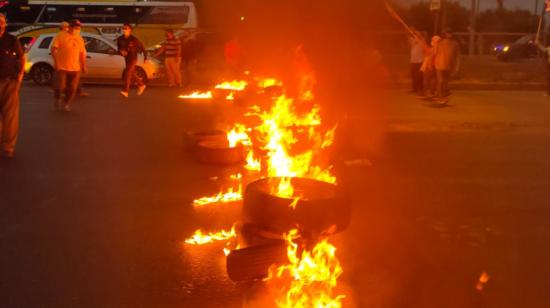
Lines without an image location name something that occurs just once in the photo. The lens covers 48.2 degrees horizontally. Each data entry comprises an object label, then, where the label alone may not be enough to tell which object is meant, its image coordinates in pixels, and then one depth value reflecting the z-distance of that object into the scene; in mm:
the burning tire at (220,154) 7648
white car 18656
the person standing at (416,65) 16330
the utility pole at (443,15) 16594
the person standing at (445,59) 14484
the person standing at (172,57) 18250
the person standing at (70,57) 11547
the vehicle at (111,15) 27016
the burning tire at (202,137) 8180
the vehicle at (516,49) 33375
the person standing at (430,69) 15250
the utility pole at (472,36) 25406
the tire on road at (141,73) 18656
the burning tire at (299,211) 3906
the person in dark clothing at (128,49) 14805
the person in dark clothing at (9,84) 7543
